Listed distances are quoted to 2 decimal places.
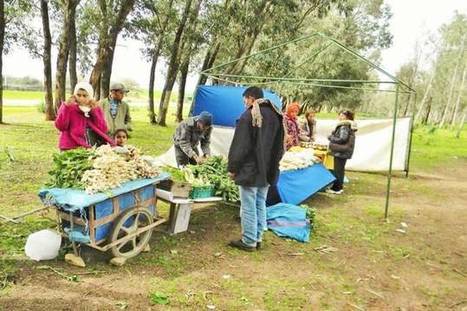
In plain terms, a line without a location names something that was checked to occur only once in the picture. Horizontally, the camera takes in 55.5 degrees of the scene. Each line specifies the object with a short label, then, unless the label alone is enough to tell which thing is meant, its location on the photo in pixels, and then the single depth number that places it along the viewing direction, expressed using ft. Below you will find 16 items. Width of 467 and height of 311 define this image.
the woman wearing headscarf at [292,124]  29.94
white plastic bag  14.60
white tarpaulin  42.42
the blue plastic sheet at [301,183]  24.45
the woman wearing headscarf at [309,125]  37.34
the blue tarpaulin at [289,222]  20.70
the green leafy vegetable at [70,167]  14.61
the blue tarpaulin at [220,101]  33.27
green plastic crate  19.29
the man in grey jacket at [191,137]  22.77
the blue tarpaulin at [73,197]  13.33
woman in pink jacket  16.69
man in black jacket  17.06
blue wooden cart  13.84
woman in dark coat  30.53
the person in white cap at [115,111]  21.63
